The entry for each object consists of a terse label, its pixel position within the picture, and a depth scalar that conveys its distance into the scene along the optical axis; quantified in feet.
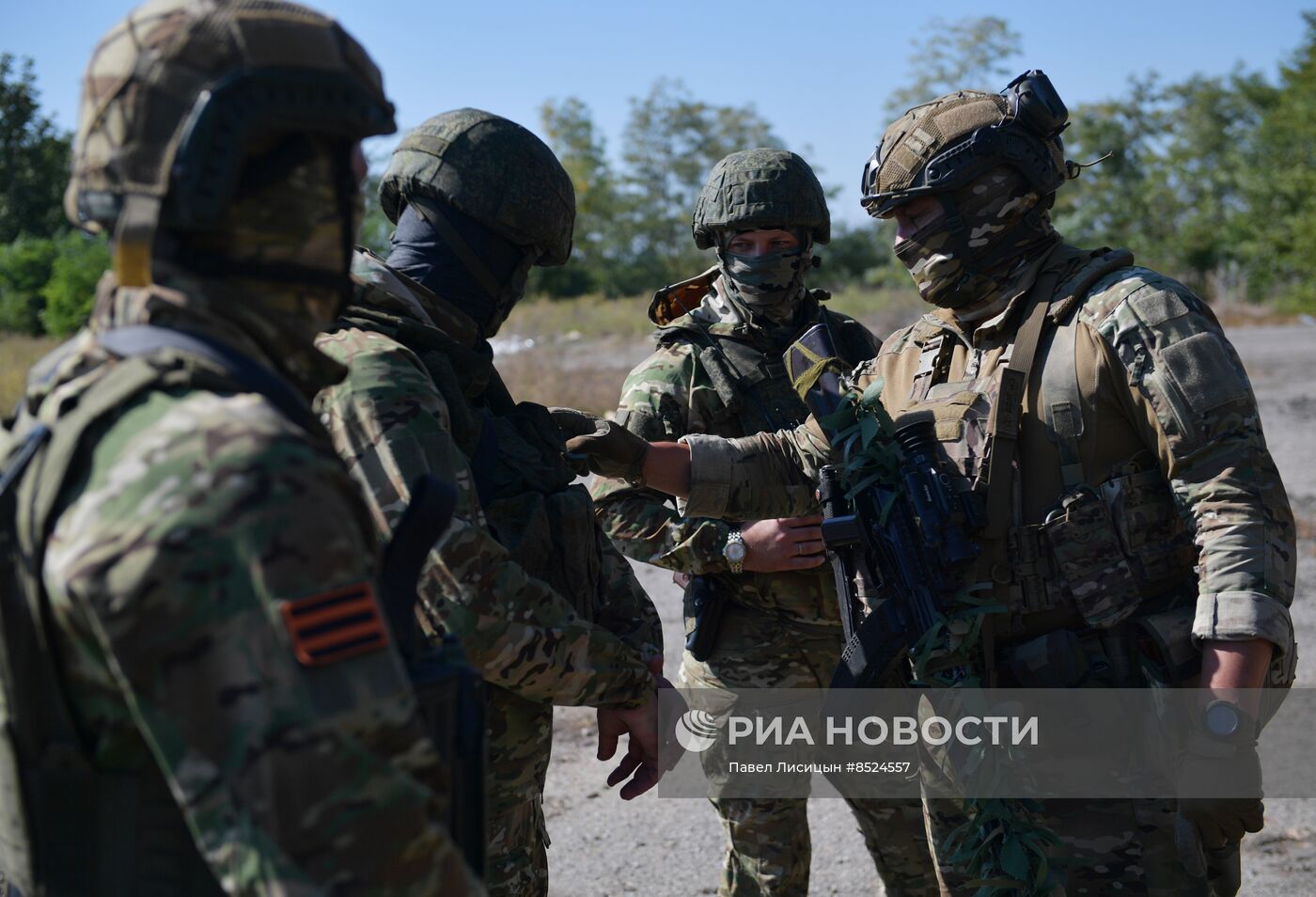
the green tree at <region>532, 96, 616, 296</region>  130.52
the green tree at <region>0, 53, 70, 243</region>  119.14
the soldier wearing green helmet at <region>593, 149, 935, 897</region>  12.38
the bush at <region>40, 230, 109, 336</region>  90.02
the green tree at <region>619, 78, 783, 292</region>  140.26
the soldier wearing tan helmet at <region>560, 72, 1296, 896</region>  8.46
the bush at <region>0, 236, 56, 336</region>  98.99
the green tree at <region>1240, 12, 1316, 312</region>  108.68
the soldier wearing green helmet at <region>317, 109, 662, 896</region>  7.47
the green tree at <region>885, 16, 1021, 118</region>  118.21
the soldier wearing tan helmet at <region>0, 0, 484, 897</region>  3.96
